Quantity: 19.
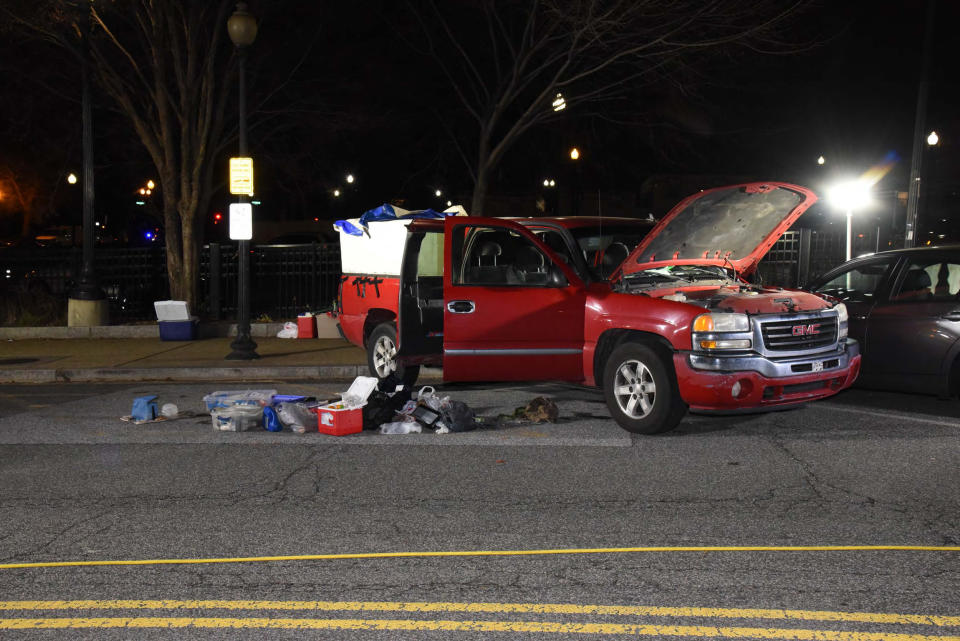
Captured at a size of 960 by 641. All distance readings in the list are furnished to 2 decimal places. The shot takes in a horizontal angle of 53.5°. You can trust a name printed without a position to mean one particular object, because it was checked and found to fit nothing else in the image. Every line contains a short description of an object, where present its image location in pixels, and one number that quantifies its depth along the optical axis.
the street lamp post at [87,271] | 16.39
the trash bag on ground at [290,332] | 16.09
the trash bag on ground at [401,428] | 8.47
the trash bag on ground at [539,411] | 8.91
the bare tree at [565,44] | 18.16
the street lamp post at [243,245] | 13.25
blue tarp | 11.86
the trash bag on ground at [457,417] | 8.55
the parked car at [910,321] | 8.76
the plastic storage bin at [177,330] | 15.76
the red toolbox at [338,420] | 8.38
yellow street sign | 13.64
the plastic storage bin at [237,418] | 8.74
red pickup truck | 7.73
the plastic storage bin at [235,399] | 9.06
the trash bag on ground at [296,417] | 8.62
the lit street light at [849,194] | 12.98
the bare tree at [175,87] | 17.19
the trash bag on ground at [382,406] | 8.61
